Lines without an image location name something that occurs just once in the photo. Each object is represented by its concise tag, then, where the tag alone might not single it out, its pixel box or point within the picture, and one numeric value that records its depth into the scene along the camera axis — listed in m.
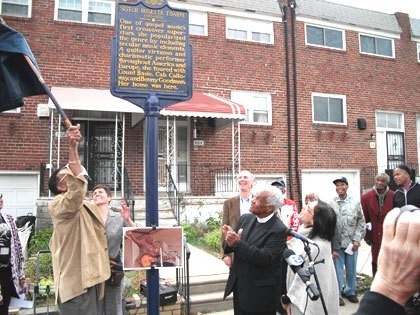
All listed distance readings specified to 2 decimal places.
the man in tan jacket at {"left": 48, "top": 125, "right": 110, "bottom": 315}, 2.85
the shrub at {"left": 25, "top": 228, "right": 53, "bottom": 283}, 5.86
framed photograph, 3.17
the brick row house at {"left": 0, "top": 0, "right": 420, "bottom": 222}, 10.45
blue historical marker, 3.58
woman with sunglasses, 3.20
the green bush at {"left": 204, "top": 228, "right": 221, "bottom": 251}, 8.45
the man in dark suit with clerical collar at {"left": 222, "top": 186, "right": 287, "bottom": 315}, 3.11
